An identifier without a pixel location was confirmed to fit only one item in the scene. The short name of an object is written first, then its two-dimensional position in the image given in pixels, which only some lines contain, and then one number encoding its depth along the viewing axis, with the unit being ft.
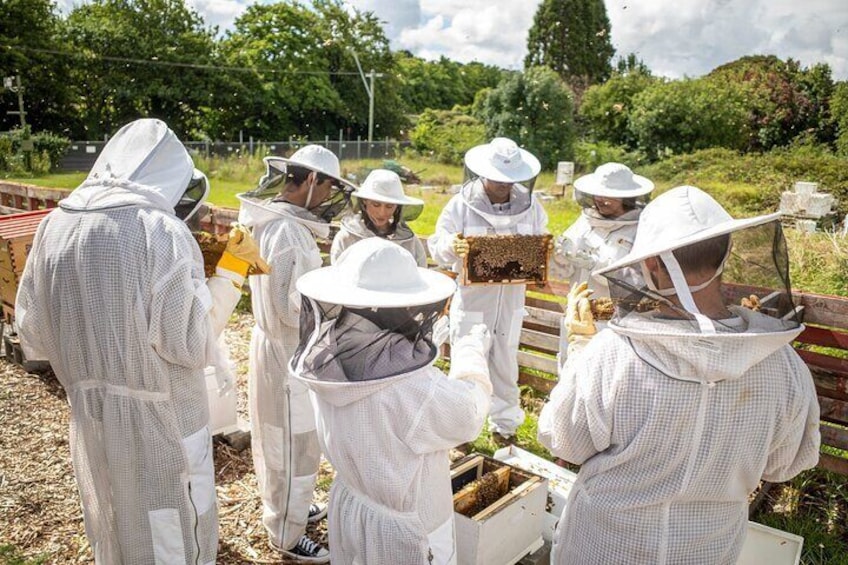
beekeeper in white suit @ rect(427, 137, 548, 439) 14.97
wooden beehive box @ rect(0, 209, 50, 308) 16.84
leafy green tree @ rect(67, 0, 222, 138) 96.53
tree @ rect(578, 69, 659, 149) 87.30
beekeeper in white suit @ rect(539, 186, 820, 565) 5.68
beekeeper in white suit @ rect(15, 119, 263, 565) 7.66
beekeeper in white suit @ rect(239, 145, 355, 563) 10.46
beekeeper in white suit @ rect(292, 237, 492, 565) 6.44
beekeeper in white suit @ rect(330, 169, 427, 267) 13.05
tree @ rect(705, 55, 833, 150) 79.41
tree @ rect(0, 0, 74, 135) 84.28
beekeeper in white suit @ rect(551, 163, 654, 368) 14.21
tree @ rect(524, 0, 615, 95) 152.87
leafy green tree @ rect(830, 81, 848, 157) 68.13
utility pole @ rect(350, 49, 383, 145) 114.32
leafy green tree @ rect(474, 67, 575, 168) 80.07
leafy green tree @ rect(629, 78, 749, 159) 78.95
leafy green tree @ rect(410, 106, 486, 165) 98.94
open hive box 9.31
